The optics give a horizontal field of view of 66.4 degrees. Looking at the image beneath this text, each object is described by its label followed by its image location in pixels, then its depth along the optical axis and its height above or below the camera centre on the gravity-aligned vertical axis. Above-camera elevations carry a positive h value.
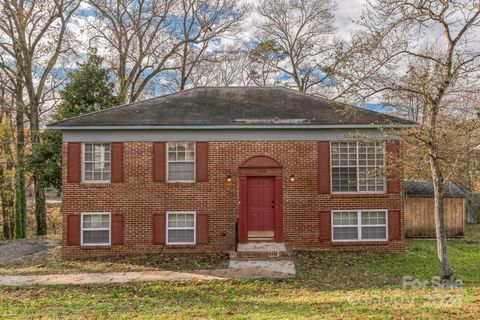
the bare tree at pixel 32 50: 20.23 +7.54
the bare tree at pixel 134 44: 24.66 +9.48
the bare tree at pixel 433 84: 8.99 +2.38
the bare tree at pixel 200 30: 26.25 +10.76
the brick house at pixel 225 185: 12.67 -0.23
